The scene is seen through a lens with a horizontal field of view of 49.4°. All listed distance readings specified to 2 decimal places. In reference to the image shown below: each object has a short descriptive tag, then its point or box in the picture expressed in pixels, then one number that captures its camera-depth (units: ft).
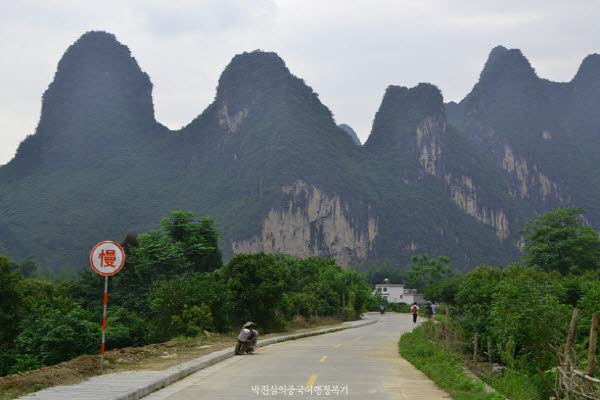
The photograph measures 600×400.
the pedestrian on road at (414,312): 140.87
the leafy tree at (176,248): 108.78
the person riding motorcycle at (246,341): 59.80
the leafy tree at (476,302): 64.59
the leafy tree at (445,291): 172.96
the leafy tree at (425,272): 284.20
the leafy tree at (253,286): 88.17
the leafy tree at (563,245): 163.12
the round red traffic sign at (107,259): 40.09
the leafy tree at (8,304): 76.74
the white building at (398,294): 327.39
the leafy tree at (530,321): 46.29
